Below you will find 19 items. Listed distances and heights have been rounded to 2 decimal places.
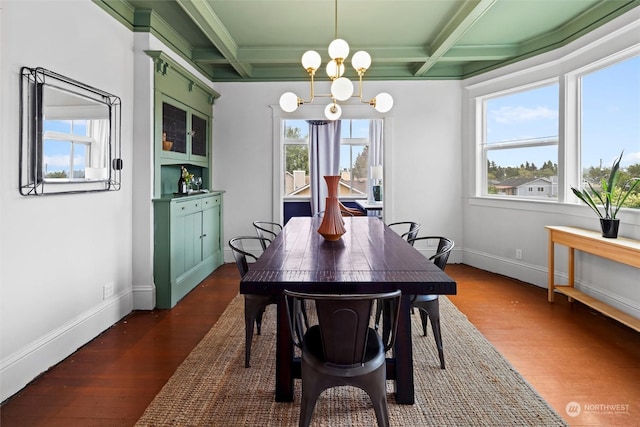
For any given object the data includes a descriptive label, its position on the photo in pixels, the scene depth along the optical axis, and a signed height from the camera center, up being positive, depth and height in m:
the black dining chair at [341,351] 1.44 -0.62
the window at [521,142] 4.13 +0.79
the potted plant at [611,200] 3.02 +0.09
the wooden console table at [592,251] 2.75 -0.33
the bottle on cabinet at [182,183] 4.16 +0.27
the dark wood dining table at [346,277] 1.63 -0.31
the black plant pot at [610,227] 3.01 -0.14
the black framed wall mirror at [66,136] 2.12 +0.46
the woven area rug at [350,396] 1.83 -1.02
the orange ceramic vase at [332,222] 2.49 -0.09
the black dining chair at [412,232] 3.04 -0.20
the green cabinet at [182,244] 3.43 -0.38
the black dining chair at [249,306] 2.33 -0.61
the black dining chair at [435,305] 2.27 -0.58
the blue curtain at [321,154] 7.36 +1.07
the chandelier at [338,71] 2.68 +1.08
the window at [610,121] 3.15 +0.81
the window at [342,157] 7.50 +1.04
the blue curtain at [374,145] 7.30 +1.25
